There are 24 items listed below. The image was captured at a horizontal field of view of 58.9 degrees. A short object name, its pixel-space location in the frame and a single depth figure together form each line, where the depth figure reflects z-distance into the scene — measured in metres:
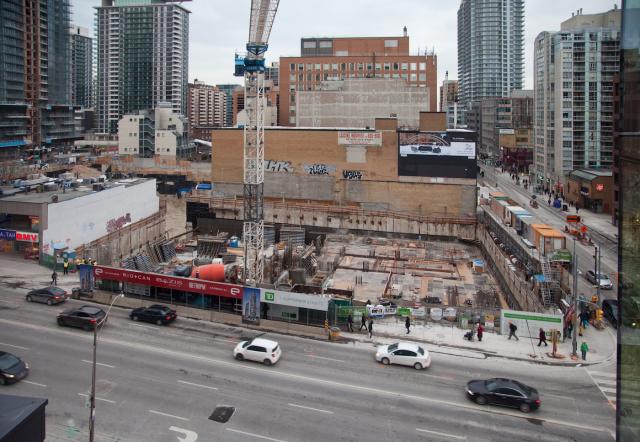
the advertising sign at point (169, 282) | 33.59
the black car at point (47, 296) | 34.34
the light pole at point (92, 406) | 16.53
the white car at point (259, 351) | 26.38
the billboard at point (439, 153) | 67.94
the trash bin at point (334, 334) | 30.59
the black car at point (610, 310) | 32.12
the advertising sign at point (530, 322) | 30.05
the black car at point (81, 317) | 29.94
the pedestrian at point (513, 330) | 30.12
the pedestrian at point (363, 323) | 31.91
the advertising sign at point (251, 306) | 32.69
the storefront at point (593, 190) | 68.00
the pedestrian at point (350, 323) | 31.72
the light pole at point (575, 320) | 27.80
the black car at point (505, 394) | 22.14
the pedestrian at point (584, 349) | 27.48
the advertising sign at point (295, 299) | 31.66
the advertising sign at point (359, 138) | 70.62
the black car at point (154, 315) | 32.00
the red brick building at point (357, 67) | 109.19
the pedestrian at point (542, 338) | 29.33
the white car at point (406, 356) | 26.22
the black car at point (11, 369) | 23.36
